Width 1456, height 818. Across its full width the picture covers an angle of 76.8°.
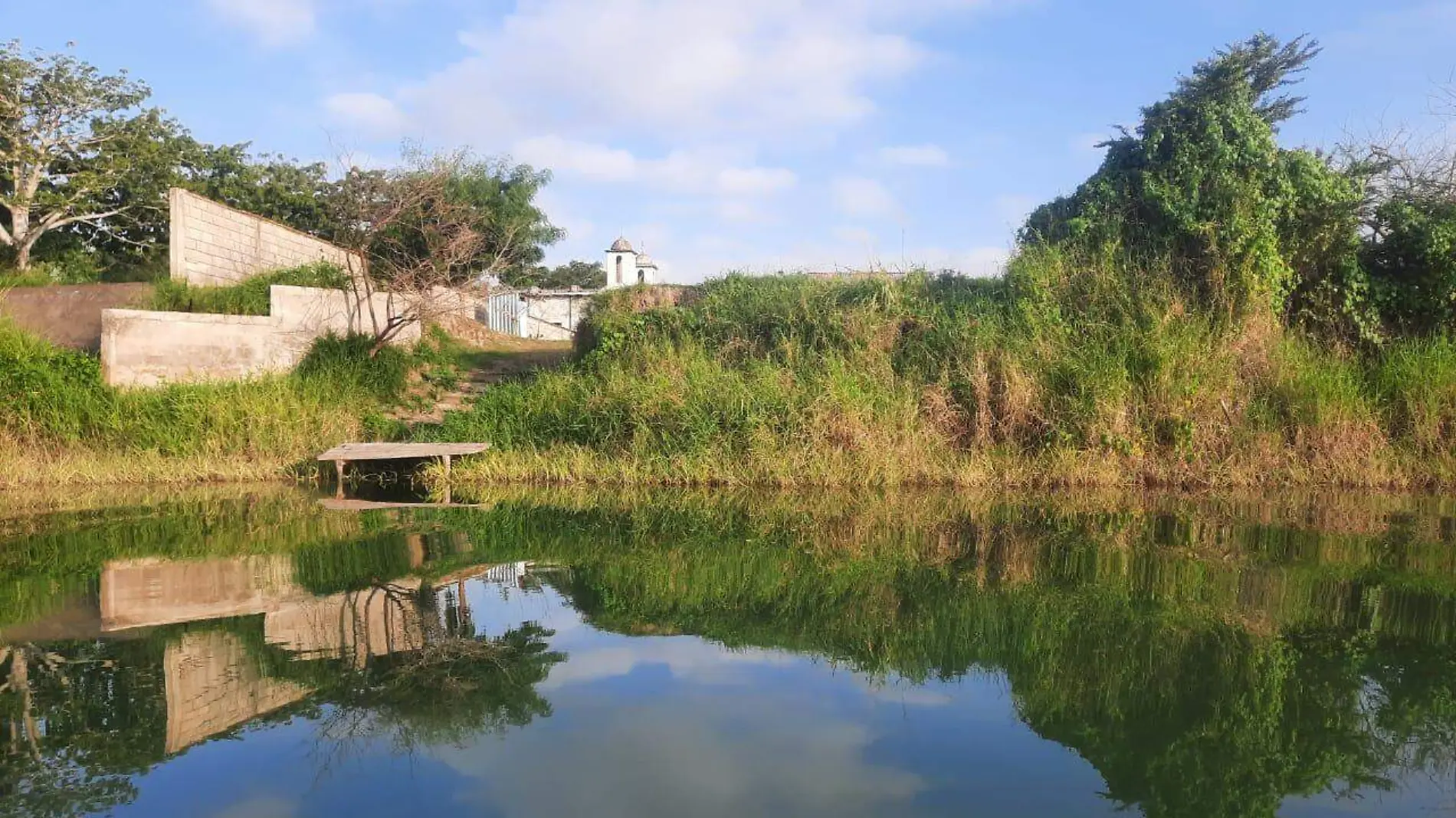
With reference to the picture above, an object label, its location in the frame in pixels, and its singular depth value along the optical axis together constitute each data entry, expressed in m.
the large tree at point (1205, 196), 12.02
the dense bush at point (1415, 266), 11.67
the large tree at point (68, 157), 19.38
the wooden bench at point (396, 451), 11.04
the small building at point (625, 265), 40.28
